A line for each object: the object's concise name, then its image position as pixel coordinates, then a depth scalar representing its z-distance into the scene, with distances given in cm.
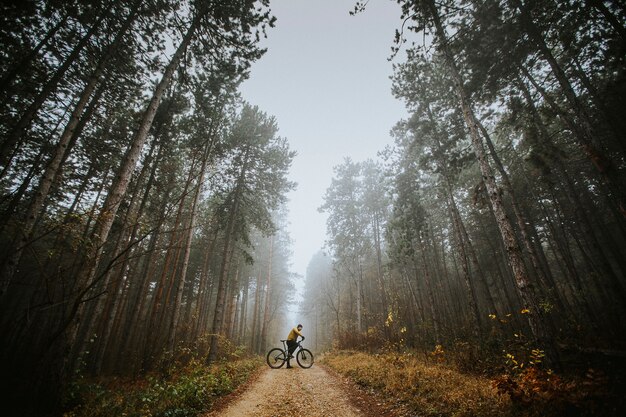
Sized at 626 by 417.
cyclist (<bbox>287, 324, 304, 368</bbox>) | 1252
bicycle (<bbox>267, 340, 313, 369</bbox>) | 1288
